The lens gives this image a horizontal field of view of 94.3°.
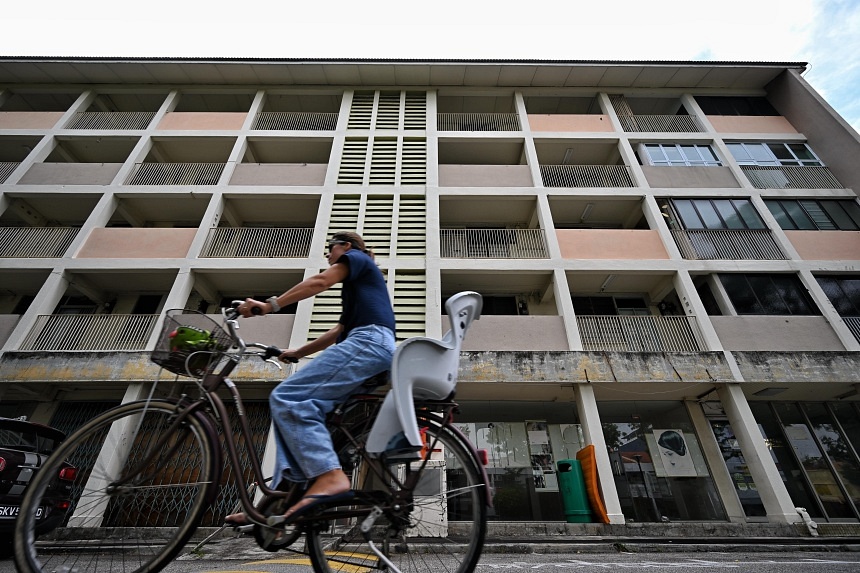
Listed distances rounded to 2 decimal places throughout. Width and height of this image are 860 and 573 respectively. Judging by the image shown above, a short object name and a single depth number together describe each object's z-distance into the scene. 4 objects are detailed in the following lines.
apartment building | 9.82
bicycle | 1.86
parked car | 2.69
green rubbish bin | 8.49
